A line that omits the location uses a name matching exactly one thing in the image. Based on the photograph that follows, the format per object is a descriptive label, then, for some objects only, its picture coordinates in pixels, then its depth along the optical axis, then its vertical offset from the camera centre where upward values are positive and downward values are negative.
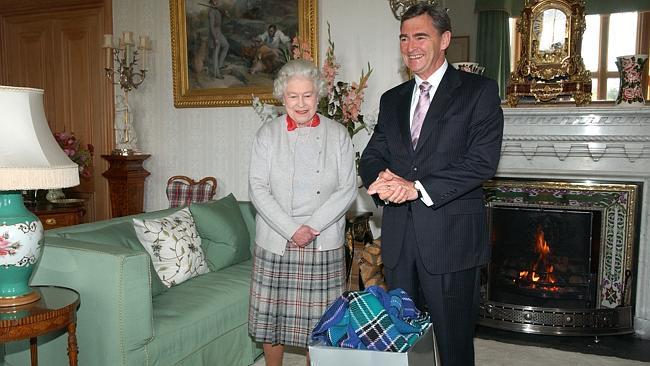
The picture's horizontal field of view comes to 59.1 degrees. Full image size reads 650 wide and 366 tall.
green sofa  2.30 -0.80
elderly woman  2.34 -0.29
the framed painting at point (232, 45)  4.44 +0.74
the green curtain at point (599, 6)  3.60 +0.83
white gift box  1.15 -0.45
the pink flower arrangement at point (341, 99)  3.51 +0.22
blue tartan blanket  1.19 -0.41
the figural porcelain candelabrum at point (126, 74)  4.84 +0.53
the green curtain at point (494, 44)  3.88 +0.61
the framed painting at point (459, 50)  3.93 +0.58
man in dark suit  1.79 -0.16
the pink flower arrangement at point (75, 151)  4.34 -0.11
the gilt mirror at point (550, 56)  3.65 +0.51
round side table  1.92 -0.62
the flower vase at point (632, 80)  3.48 +0.33
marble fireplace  3.54 -0.30
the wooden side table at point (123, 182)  4.89 -0.39
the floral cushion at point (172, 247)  3.00 -0.60
